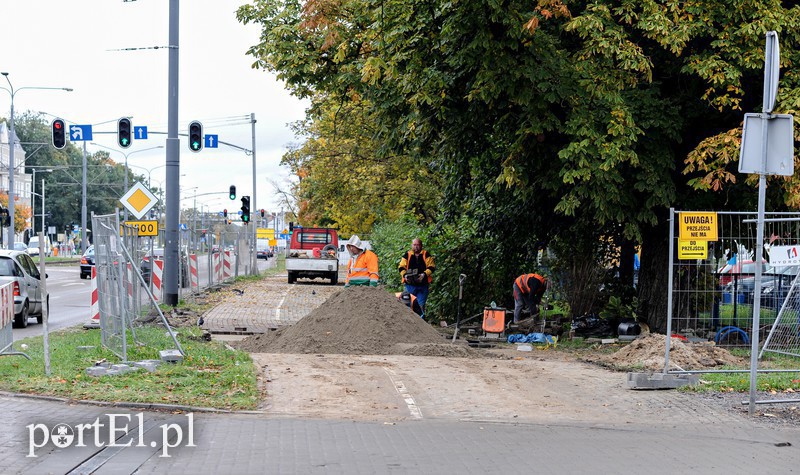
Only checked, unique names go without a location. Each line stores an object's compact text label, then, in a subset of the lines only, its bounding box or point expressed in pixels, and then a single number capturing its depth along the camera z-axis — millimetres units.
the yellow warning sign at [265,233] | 68050
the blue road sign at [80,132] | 37375
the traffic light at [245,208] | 41219
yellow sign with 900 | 20781
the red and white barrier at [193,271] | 30975
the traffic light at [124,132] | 28750
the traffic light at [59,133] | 32062
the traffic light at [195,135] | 30141
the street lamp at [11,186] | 46519
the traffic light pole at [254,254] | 49938
